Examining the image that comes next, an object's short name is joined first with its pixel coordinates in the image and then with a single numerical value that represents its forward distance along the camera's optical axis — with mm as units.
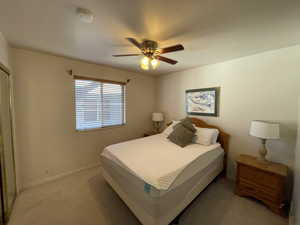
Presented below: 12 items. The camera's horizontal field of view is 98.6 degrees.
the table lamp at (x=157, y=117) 3904
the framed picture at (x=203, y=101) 2896
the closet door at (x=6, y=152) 1610
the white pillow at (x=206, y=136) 2590
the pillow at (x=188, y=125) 2781
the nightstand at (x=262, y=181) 1797
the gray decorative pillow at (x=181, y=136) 2547
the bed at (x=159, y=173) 1408
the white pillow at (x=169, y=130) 3208
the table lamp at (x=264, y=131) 1897
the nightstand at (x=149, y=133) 3907
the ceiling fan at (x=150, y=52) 1837
